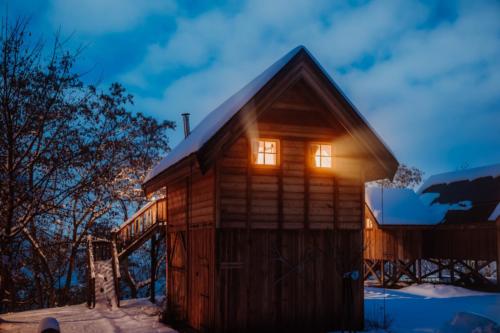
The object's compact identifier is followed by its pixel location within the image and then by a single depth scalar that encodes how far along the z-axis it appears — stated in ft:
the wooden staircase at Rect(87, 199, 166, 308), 67.29
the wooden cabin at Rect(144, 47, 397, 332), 42.91
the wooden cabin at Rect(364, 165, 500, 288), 86.99
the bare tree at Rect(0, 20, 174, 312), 79.51
